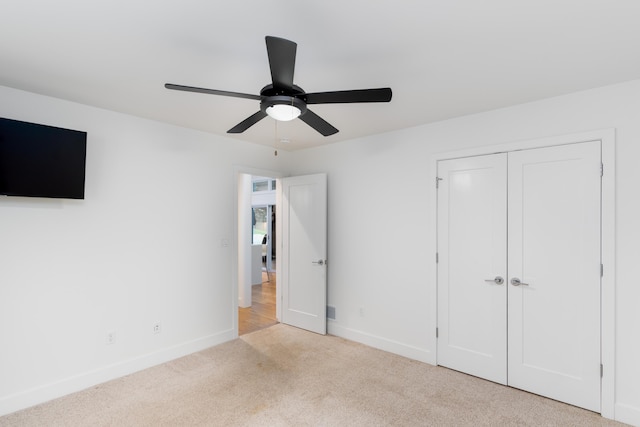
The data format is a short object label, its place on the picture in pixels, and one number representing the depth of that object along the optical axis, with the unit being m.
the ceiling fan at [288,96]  1.56
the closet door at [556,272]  2.57
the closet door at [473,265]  3.00
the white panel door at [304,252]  4.24
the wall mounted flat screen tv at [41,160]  2.45
